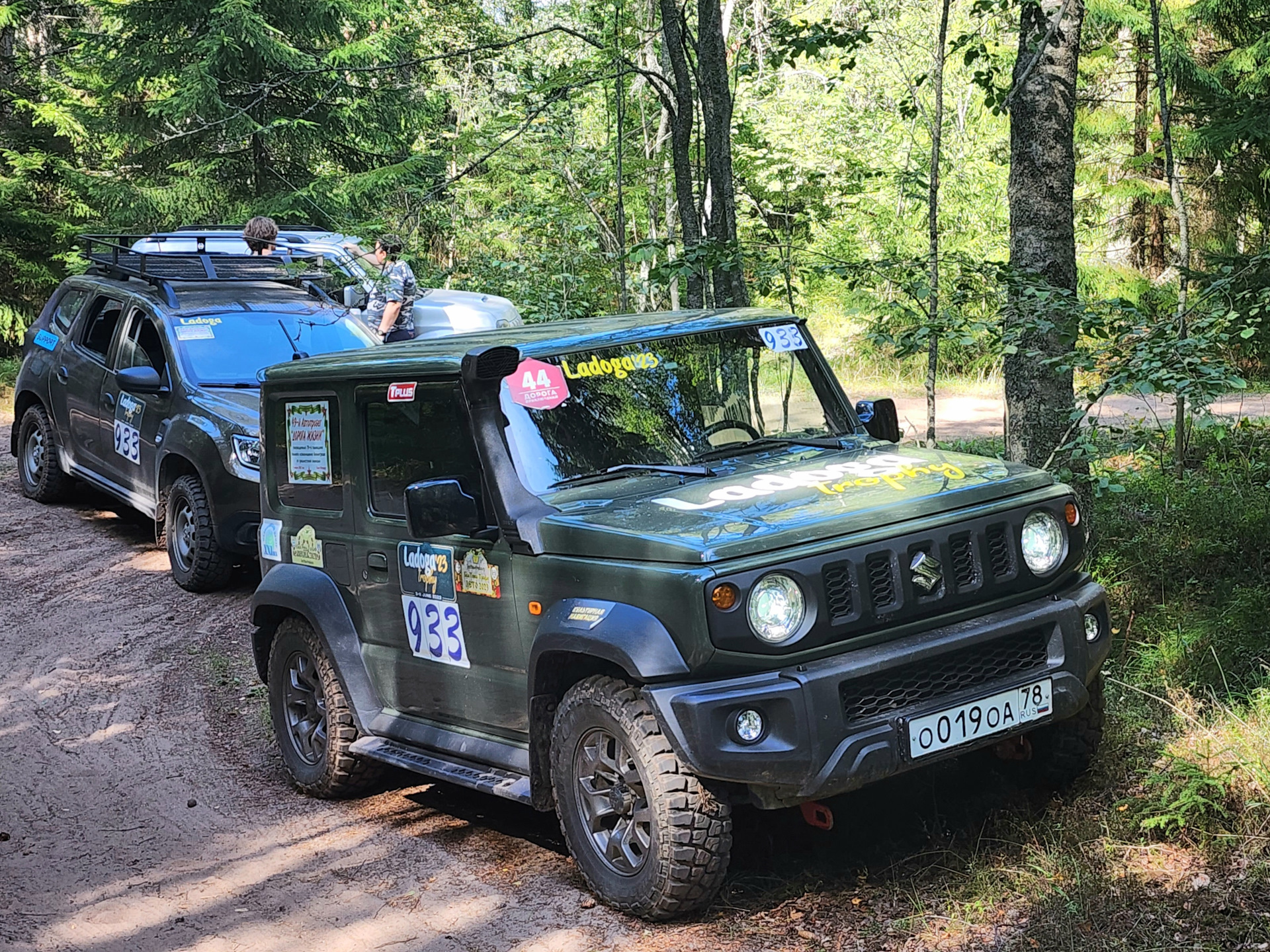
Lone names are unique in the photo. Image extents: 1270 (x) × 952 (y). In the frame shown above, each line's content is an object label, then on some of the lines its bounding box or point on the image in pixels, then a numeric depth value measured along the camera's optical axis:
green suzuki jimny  3.97
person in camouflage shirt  10.36
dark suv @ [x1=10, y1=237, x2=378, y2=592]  8.98
